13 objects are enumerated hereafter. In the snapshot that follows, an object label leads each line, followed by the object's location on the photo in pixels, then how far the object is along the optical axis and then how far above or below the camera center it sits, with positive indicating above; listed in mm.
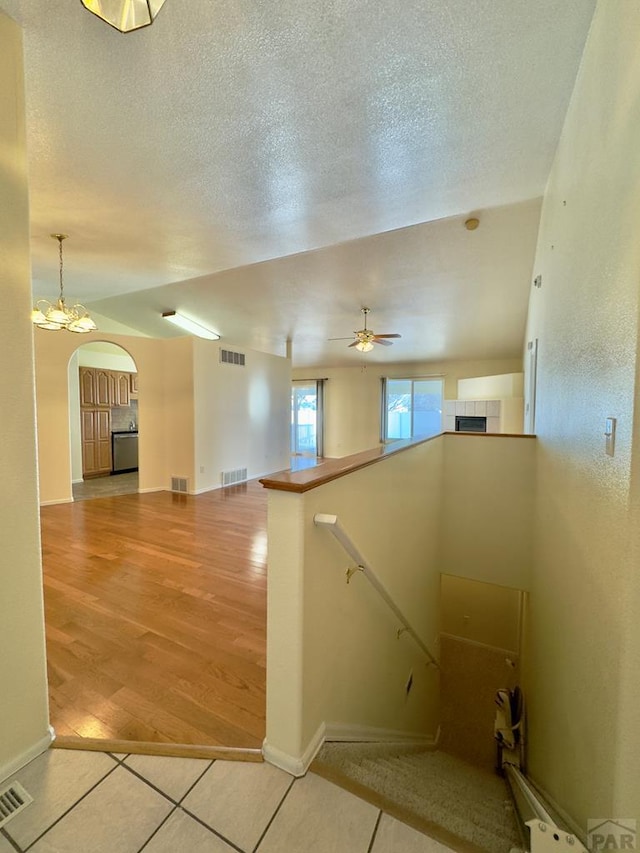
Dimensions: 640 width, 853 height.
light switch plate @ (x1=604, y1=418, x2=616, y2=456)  1146 -77
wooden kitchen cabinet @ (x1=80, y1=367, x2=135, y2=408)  7062 +474
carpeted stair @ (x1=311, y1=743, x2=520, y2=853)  1236 -1695
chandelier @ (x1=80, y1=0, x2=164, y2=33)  1065 +1234
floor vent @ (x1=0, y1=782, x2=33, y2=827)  1160 -1338
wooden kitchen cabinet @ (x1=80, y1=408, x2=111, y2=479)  7066 -660
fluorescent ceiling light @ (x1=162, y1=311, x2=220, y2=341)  7285 +1882
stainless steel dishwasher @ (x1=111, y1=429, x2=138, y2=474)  7680 -913
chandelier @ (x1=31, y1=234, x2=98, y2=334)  3883 +1041
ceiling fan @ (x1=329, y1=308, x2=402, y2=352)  5703 +1200
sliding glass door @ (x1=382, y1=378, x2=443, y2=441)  9859 +130
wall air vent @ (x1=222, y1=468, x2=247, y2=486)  6551 -1265
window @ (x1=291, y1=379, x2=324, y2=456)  11300 -279
